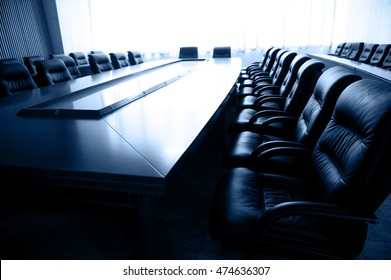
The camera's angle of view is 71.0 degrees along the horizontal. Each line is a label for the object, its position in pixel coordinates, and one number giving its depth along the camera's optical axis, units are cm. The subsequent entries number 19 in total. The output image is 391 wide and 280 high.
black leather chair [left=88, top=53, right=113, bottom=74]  394
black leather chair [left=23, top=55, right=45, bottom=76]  459
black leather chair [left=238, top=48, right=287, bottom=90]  371
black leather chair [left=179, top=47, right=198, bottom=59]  588
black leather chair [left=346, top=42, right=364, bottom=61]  490
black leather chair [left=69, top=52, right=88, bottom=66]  521
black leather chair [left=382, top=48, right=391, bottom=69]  386
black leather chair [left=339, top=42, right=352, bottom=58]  531
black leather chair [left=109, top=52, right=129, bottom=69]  453
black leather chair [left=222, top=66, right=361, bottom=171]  128
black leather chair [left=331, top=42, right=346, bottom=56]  557
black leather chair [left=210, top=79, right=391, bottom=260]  82
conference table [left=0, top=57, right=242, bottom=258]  83
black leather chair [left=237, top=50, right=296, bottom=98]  273
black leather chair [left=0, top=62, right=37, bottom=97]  246
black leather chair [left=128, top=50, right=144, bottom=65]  513
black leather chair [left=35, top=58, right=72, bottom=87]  291
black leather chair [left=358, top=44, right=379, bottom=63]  451
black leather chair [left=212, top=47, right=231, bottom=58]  573
